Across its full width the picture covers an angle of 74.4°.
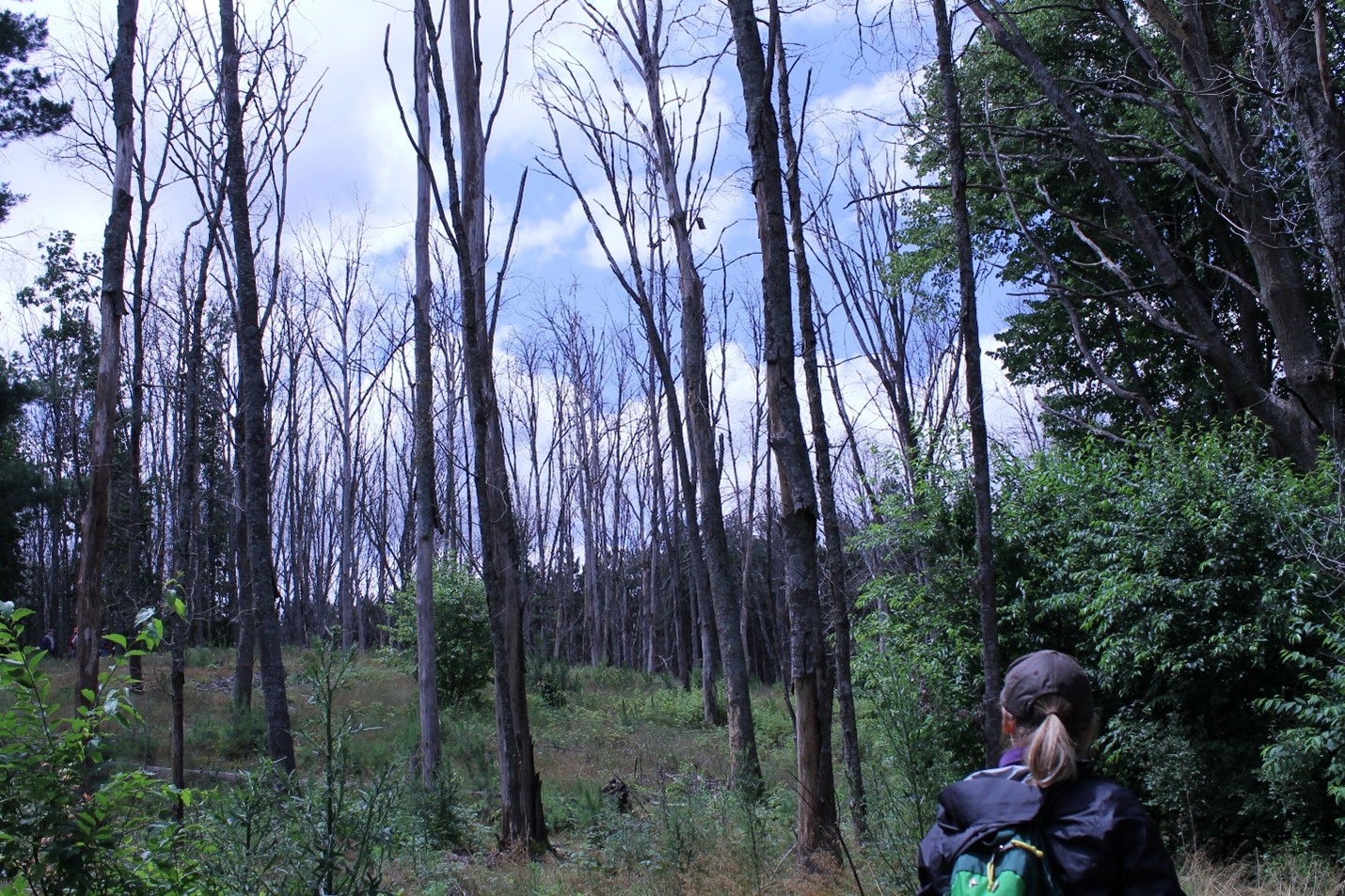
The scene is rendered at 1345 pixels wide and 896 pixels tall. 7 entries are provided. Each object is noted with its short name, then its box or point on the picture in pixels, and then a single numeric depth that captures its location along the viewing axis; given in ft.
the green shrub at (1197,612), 21.86
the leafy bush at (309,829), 10.94
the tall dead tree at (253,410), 31.42
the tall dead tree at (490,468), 25.66
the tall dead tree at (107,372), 29.48
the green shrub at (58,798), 9.47
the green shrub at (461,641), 55.01
